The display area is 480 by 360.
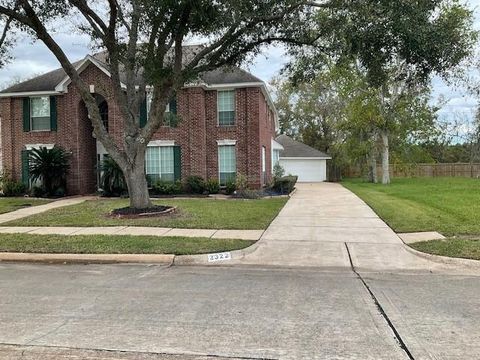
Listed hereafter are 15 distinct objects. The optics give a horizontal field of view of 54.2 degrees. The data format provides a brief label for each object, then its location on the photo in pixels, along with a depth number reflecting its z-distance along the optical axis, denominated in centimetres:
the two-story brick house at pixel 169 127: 2284
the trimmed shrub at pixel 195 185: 2217
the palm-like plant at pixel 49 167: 2205
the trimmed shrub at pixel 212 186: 2222
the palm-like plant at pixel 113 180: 2170
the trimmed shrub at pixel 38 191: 2239
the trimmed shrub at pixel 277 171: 2778
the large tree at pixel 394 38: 1045
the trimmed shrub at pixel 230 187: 2228
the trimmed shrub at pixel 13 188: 2297
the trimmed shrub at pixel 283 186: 2416
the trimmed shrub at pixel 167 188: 2219
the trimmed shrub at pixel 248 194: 2078
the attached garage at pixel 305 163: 4319
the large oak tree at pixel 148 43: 1181
